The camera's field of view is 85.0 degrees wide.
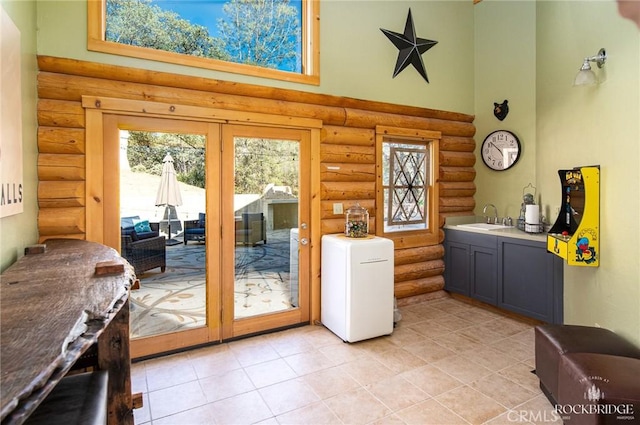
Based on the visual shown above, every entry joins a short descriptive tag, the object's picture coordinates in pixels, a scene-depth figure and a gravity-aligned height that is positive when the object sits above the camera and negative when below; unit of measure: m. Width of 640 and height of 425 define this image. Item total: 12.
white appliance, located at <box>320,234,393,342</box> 3.44 -0.88
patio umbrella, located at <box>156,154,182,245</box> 3.24 +0.10
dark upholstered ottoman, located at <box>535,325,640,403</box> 2.31 -0.98
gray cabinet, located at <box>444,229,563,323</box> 3.67 -0.86
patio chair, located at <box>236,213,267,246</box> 3.58 -0.30
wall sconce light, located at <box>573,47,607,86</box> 2.93 +1.08
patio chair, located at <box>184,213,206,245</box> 3.36 -0.27
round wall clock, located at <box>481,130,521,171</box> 4.67 +0.70
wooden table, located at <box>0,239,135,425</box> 0.72 -0.34
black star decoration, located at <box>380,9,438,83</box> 4.46 +2.01
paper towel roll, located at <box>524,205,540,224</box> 3.98 -0.16
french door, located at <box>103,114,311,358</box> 3.13 -0.31
